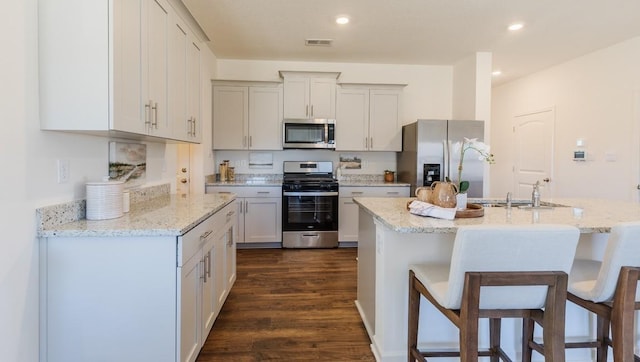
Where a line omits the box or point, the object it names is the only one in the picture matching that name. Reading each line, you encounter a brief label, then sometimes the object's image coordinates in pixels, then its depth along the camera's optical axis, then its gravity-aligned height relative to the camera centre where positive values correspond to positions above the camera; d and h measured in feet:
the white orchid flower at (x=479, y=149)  6.14 +0.43
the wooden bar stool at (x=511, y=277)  4.13 -1.27
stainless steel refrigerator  13.84 +0.80
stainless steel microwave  14.93 +1.67
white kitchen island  6.11 -1.96
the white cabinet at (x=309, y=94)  15.07 +3.45
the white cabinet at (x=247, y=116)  14.85 +2.43
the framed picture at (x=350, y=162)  16.44 +0.49
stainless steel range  14.30 -1.81
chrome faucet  7.82 -0.51
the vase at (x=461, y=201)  6.54 -0.54
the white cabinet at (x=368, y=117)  15.35 +2.49
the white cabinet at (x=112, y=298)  5.06 -1.93
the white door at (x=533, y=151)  16.58 +1.17
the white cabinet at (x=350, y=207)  14.75 -1.53
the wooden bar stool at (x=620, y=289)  4.34 -1.51
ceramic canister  5.99 -0.56
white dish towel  5.89 -0.67
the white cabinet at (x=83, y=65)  5.19 +1.61
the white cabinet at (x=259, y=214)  14.42 -1.83
